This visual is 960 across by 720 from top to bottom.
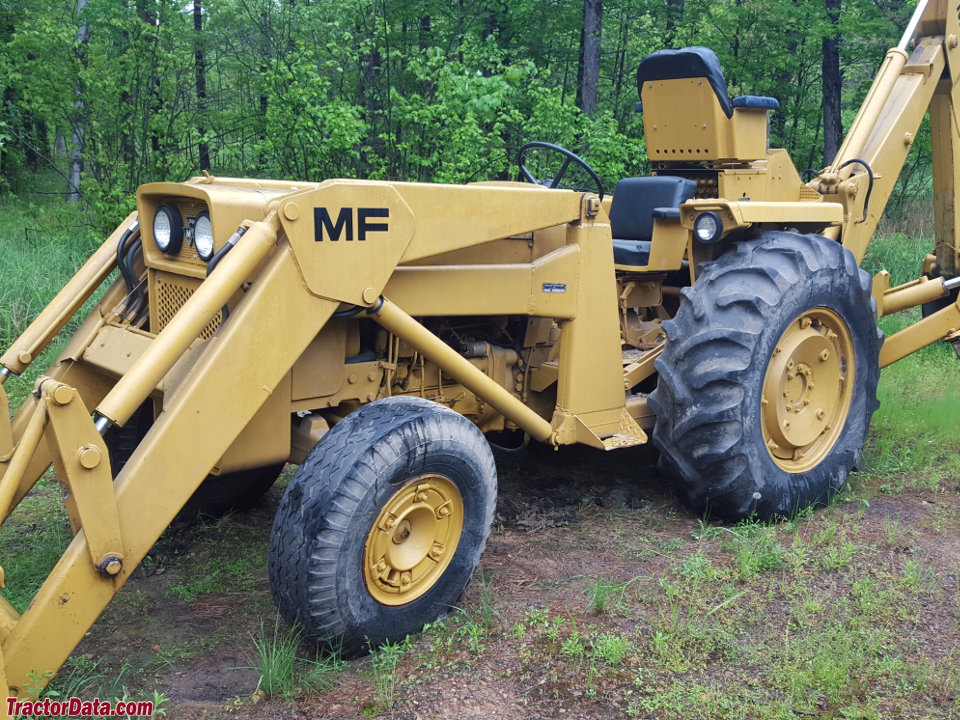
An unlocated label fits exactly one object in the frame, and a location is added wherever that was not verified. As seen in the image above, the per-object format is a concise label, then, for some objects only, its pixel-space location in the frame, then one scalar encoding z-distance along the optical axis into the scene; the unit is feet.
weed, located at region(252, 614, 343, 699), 9.86
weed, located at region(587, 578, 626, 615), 11.62
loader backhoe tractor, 9.56
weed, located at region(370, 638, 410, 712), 9.71
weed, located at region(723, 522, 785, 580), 12.83
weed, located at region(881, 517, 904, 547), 13.93
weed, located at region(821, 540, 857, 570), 12.94
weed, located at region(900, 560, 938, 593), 12.42
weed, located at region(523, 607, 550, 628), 11.32
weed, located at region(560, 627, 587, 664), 10.59
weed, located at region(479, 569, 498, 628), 11.30
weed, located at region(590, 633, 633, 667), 10.49
